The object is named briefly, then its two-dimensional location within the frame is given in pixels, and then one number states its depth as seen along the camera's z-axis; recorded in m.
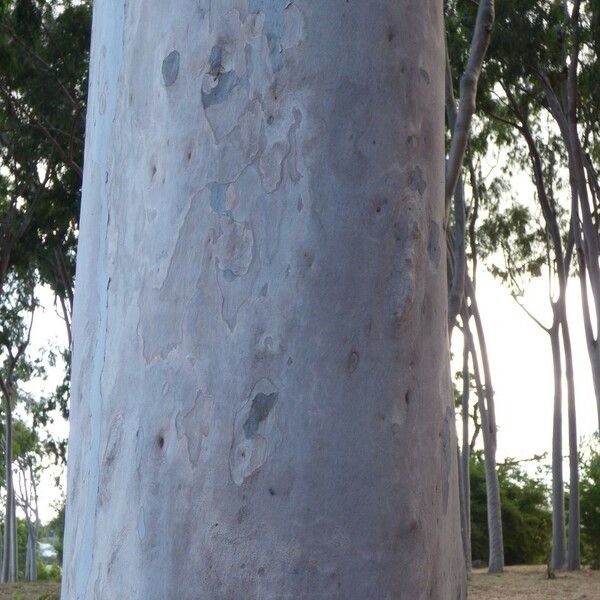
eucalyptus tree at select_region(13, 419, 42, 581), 29.22
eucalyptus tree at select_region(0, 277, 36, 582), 19.85
